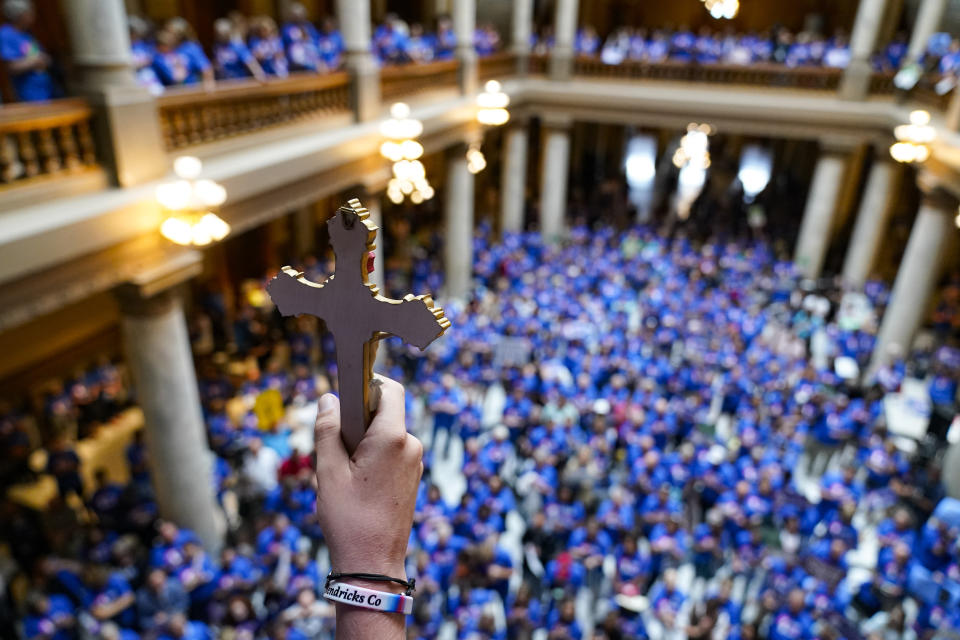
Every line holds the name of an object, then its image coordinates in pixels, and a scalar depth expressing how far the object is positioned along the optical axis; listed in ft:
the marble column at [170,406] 23.86
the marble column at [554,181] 61.26
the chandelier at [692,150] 57.93
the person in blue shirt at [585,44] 58.70
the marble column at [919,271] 42.57
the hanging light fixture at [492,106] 41.19
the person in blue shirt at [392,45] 40.57
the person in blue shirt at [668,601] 23.80
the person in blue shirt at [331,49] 33.91
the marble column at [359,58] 33.30
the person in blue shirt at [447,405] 34.65
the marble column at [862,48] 49.08
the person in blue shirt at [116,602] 21.38
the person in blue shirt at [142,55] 23.03
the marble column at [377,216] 37.01
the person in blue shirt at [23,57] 19.16
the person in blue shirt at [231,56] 27.63
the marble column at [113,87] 19.72
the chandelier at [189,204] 21.31
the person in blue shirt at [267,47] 29.25
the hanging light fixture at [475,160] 44.40
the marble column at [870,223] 52.90
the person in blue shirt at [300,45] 31.27
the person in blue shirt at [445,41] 47.29
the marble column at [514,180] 61.00
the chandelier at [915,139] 40.41
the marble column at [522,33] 57.11
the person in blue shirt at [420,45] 41.73
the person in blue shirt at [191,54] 24.38
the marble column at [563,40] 56.65
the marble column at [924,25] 46.01
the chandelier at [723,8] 22.85
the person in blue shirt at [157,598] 22.08
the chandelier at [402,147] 31.48
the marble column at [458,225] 50.26
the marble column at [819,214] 54.29
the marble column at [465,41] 46.01
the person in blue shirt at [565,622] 22.33
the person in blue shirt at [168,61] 23.97
